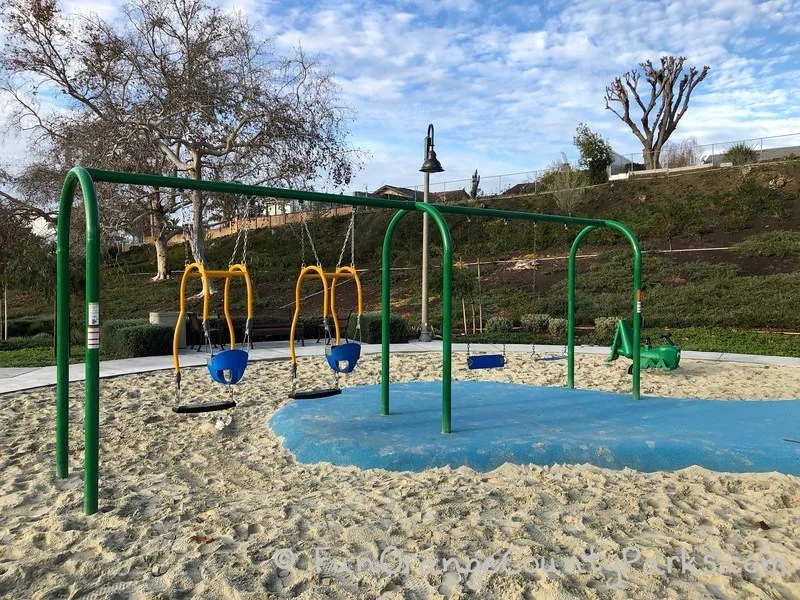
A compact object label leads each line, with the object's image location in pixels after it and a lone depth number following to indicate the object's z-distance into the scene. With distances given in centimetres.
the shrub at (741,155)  3219
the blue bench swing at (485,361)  667
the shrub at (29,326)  1625
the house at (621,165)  3653
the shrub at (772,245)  1975
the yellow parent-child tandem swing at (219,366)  499
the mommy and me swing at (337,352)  564
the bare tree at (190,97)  1766
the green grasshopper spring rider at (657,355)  850
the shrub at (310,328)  1405
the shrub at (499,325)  1516
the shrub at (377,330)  1324
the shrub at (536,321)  1534
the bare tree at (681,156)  3822
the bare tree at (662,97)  4166
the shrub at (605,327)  1394
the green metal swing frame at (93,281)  354
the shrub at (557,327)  1456
